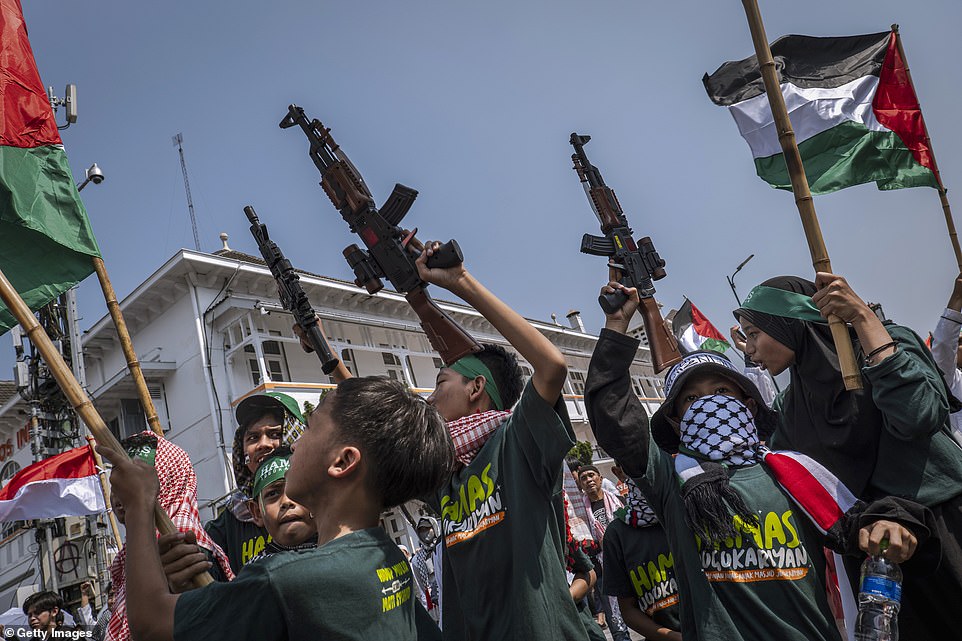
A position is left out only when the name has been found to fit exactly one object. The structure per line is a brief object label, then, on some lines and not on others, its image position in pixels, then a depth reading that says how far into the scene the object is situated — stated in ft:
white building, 65.31
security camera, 33.09
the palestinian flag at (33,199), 9.84
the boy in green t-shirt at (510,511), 7.27
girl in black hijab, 7.84
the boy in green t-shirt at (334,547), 5.06
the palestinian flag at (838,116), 15.93
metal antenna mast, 75.13
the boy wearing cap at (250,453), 11.34
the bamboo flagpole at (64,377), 6.52
